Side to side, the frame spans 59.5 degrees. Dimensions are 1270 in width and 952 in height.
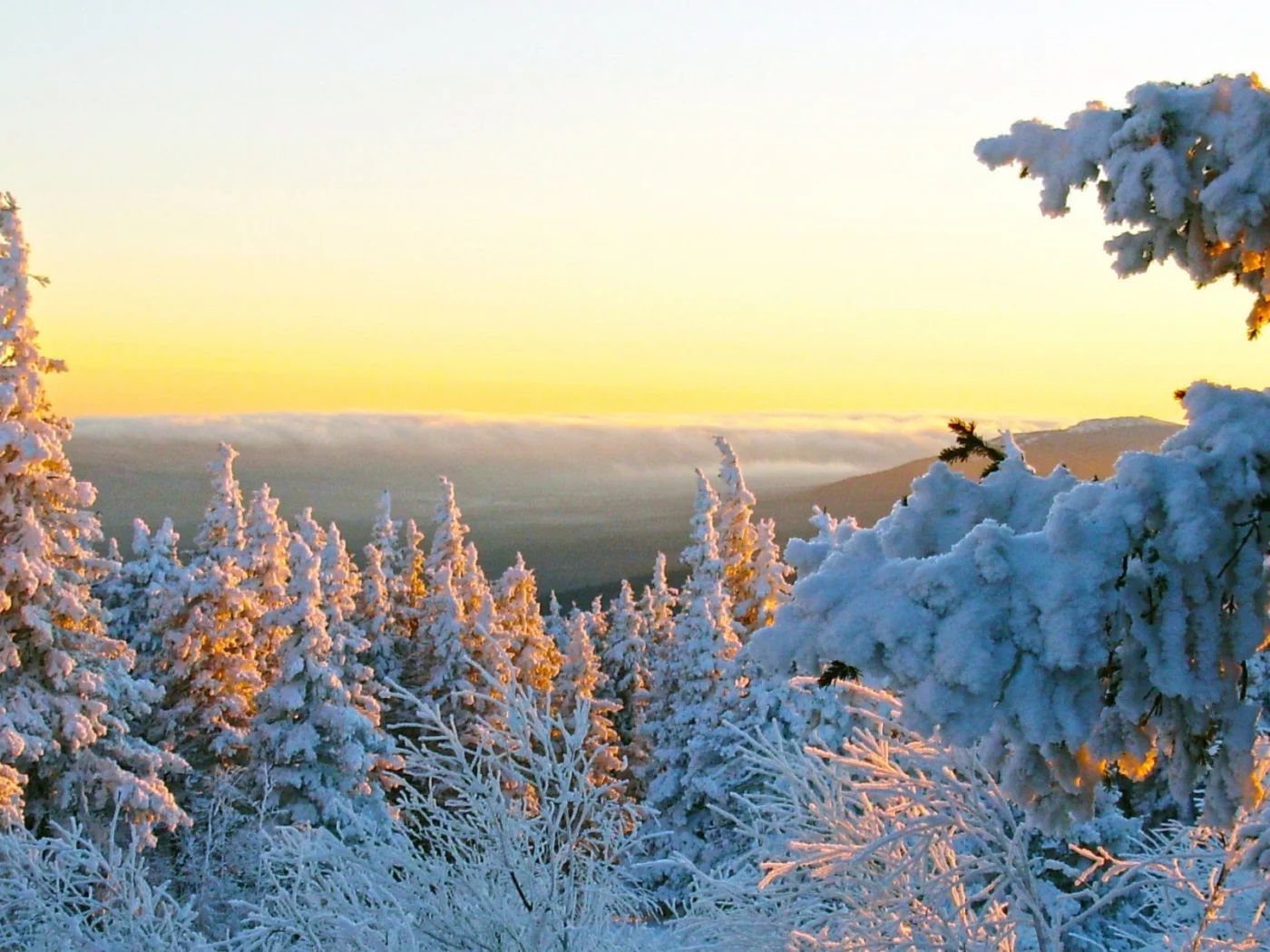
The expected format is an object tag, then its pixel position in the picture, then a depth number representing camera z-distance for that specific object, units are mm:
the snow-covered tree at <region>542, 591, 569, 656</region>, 58281
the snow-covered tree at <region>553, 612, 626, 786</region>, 38062
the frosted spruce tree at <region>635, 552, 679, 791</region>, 37375
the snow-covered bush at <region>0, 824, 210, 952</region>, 12922
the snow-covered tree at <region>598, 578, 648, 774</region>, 48250
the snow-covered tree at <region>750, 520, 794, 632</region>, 34250
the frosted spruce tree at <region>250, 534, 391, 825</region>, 26859
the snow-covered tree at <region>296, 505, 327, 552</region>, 31656
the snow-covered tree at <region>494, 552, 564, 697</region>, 38375
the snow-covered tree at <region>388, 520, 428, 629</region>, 49625
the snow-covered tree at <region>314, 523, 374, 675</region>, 33750
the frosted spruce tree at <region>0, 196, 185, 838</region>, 19312
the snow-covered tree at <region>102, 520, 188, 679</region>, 29875
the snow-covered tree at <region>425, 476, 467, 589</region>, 41125
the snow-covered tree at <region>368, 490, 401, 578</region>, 47781
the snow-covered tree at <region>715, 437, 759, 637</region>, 35656
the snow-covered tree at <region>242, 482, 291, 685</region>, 30109
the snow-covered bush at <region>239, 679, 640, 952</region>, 9273
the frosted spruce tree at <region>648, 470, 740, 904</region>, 30938
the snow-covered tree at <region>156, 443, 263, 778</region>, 28172
